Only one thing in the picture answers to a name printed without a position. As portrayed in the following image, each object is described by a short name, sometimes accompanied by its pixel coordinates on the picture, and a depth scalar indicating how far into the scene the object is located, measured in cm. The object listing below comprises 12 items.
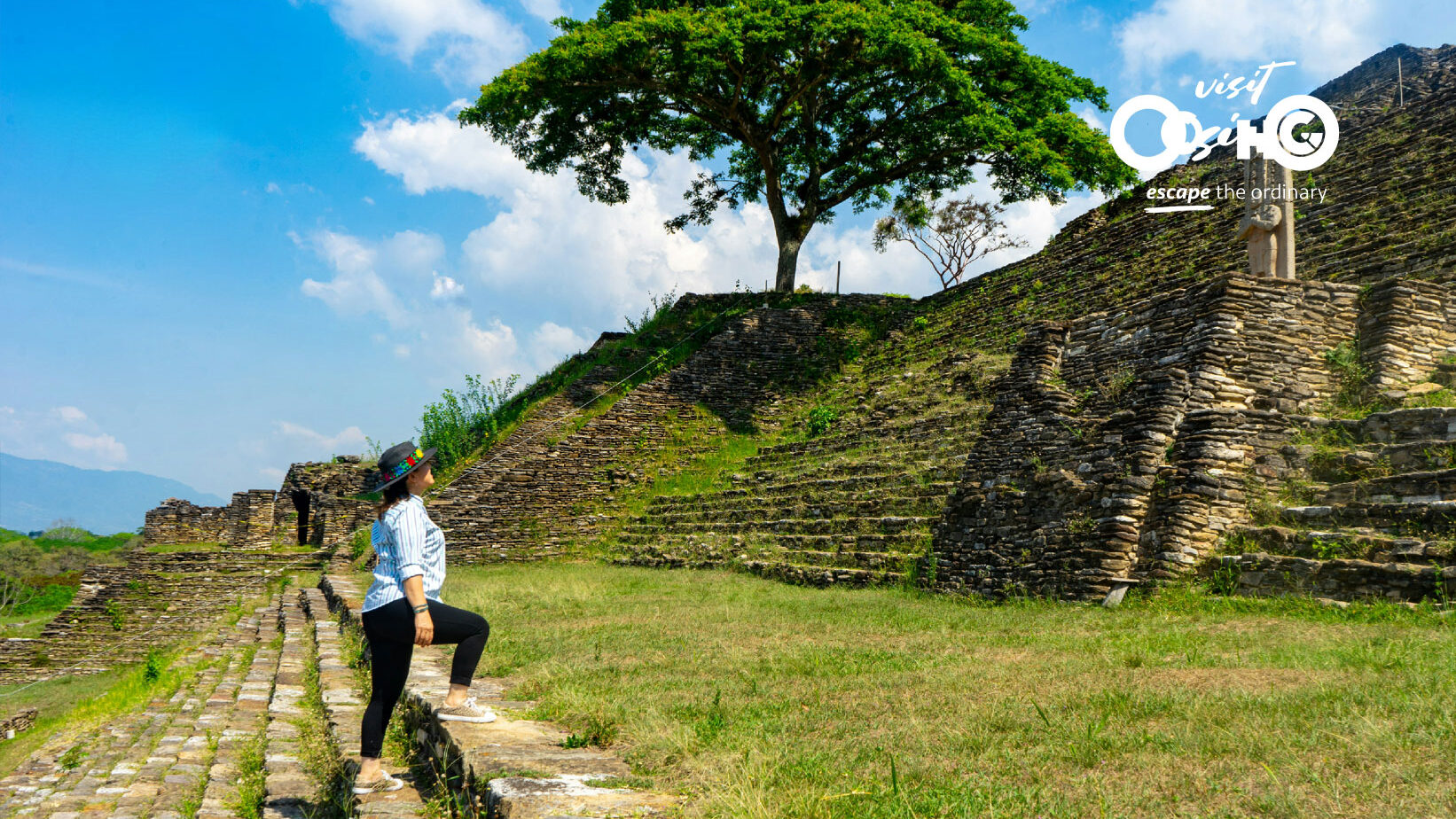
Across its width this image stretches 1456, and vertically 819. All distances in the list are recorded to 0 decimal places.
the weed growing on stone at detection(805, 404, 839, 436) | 1678
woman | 354
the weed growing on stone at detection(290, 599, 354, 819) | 391
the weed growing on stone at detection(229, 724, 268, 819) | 445
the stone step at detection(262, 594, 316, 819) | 403
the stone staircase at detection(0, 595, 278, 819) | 507
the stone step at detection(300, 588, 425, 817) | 343
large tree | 1884
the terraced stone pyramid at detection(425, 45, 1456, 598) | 793
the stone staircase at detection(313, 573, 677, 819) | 274
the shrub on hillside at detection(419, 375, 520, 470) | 2156
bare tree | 3300
